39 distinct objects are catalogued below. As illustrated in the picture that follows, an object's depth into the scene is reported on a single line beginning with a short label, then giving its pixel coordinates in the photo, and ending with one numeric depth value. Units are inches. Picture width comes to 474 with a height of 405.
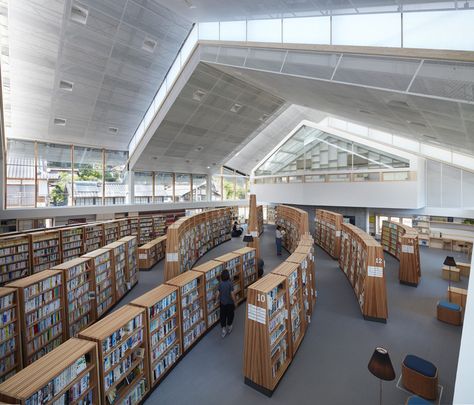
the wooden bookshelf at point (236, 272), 241.9
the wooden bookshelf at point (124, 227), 467.2
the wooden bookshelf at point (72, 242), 355.4
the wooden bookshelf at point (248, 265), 260.4
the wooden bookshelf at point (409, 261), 289.3
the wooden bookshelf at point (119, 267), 260.3
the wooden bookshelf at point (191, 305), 180.2
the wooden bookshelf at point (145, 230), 527.2
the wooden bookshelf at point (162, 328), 150.0
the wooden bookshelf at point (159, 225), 563.8
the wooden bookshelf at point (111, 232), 432.1
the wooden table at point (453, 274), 308.0
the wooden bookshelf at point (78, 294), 198.4
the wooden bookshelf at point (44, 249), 313.9
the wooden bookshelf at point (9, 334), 156.3
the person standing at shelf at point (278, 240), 410.2
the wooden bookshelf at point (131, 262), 291.7
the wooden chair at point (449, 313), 208.3
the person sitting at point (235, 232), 585.3
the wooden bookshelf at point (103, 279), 231.3
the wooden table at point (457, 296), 231.1
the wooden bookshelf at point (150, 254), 369.7
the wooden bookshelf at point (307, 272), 205.5
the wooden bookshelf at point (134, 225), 499.8
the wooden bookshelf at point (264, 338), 141.5
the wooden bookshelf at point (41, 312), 168.7
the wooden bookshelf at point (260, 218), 645.3
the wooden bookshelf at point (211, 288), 206.7
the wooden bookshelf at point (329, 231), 390.0
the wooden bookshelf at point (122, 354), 121.9
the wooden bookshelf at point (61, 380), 91.7
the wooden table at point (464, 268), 319.6
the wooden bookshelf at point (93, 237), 388.8
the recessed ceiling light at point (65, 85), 341.8
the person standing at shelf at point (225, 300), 193.6
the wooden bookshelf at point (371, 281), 213.5
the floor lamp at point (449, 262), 271.7
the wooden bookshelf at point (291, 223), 355.3
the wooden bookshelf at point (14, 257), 283.6
